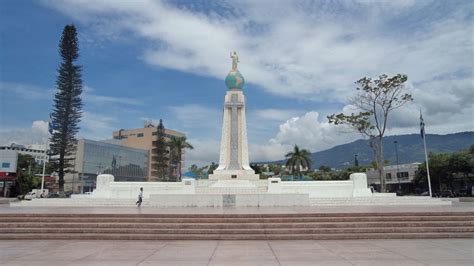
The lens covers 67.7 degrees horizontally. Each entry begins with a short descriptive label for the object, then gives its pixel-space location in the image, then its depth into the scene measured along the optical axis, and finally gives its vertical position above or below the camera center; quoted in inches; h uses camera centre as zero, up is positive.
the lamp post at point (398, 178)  2197.3 +27.6
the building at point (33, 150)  3929.6 +428.3
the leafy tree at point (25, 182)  1615.2 +24.8
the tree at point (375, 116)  1068.5 +220.1
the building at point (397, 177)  2159.2 +54.4
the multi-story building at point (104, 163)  2554.1 +186.0
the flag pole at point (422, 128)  1104.3 +178.3
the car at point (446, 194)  1467.3 -37.4
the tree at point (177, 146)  2057.1 +233.4
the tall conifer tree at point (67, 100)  1373.0 +338.7
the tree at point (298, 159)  2091.5 +157.4
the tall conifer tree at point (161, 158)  2233.0 +179.7
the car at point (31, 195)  1318.9 -30.4
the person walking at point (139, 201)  690.7 -27.5
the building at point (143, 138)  3275.1 +454.0
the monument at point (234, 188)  640.4 -5.3
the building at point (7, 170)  1566.2 +76.7
